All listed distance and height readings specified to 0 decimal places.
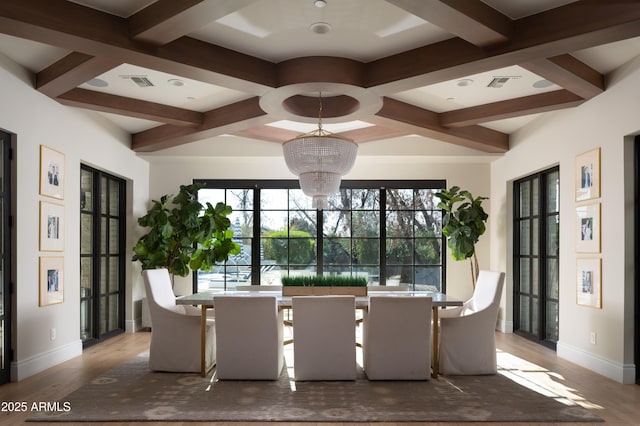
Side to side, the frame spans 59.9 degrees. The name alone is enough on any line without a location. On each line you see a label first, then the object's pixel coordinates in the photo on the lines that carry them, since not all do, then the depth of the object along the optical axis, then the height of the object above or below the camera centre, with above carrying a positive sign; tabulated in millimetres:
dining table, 4906 -684
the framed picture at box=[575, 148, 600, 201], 5277 +530
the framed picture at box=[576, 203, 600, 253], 5281 +10
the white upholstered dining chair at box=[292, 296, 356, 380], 4707 -949
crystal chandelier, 5008 +639
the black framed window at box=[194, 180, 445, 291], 8555 -63
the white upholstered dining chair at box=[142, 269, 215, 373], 5074 -1022
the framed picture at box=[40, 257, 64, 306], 5223 -503
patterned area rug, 3764 -1284
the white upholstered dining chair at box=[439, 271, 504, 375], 5031 -1036
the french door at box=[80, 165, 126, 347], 6570 -327
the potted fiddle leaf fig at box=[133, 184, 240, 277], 7613 -100
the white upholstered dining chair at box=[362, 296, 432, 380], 4742 -966
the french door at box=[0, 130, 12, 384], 4672 -251
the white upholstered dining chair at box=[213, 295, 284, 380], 4738 -923
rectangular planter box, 5483 -609
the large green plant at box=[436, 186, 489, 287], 7559 +81
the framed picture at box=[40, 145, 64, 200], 5246 +548
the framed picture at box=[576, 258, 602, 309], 5227 -518
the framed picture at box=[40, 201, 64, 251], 5239 +22
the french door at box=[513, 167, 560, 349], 6555 -338
